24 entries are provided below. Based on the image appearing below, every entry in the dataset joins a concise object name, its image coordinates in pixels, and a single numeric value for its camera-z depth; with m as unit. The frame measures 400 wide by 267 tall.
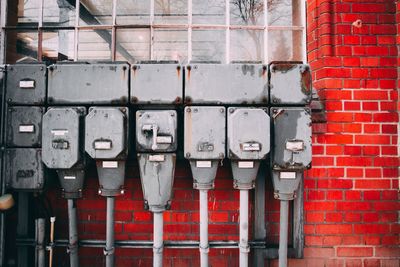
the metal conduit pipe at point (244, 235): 2.44
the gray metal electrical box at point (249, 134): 2.25
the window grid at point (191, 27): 2.90
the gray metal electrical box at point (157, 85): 2.32
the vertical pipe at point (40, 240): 2.55
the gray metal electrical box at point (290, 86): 2.33
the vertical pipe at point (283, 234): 2.42
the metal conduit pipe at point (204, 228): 2.42
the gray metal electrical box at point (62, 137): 2.31
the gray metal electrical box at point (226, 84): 2.31
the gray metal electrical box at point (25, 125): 2.39
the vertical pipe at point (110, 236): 2.48
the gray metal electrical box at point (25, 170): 2.40
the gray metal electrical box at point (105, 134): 2.28
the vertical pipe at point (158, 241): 2.43
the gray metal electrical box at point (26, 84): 2.38
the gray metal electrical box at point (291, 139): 2.30
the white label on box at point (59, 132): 2.31
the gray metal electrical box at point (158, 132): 2.27
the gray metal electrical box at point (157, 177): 2.32
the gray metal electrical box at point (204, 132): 2.28
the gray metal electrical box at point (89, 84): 2.35
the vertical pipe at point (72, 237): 2.52
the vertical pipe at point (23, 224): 2.65
